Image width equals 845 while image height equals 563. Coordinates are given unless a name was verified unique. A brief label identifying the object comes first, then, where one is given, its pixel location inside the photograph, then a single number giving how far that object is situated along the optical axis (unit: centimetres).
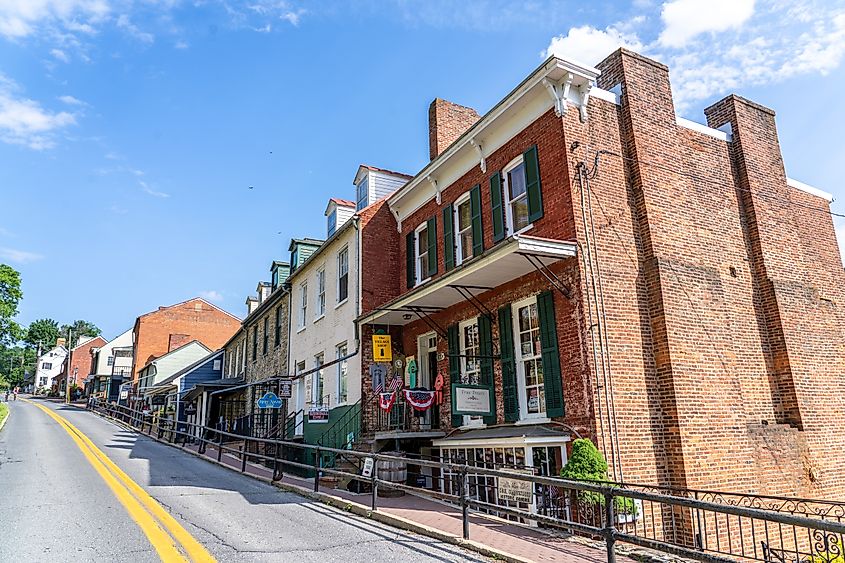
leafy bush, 941
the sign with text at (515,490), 1033
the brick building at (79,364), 8438
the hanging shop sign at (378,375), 1673
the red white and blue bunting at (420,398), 1416
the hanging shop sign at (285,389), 2034
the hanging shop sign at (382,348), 1688
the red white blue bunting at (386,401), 1518
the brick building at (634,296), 1098
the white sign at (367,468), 1193
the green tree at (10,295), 4178
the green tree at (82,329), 14249
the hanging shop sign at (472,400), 1230
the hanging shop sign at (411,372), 1666
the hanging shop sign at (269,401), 1769
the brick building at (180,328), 5366
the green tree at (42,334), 11800
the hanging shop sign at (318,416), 1786
